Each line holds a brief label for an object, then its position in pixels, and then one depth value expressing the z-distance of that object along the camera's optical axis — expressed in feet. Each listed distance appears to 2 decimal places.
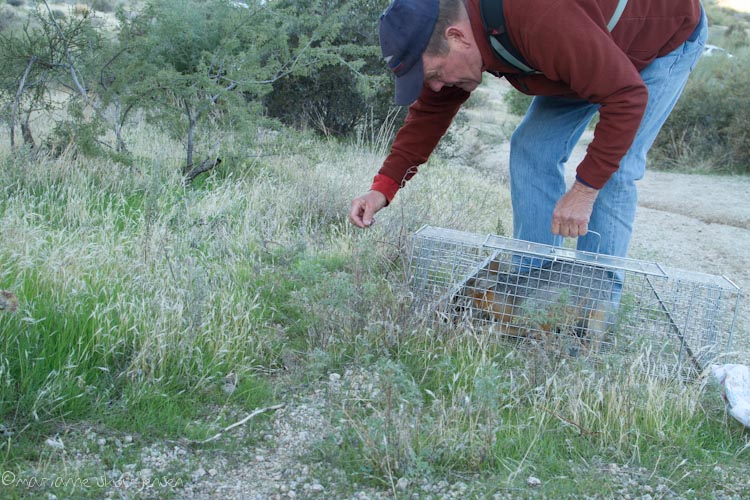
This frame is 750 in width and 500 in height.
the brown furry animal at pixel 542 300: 9.42
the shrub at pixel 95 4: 18.79
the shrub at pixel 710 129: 35.17
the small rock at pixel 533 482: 7.41
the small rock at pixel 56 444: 7.34
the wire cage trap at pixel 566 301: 9.47
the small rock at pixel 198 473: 7.28
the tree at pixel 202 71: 17.19
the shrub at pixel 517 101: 52.63
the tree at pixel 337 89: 26.63
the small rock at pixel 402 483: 7.18
